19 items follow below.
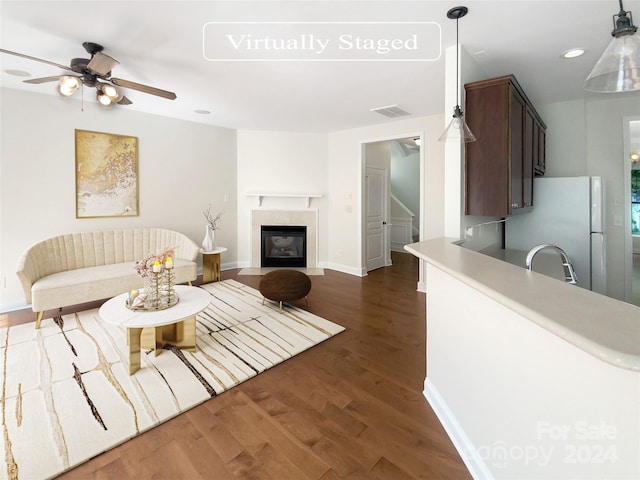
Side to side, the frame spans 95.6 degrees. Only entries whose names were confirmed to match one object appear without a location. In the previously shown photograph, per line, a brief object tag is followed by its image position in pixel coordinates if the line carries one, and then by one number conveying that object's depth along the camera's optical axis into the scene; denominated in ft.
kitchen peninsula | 2.30
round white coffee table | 7.36
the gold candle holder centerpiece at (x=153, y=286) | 8.08
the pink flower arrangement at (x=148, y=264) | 8.20
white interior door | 18.42
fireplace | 18.78
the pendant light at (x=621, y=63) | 3.63
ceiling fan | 7.61
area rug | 5.40
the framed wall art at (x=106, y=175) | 13.12
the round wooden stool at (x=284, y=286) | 11.48
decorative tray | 7.93
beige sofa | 10.28
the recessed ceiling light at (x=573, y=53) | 8.14
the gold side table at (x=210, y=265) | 15.55
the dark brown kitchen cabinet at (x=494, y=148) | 7.29
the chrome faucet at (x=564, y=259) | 5.65
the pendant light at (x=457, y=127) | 6.22
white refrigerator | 10.24
